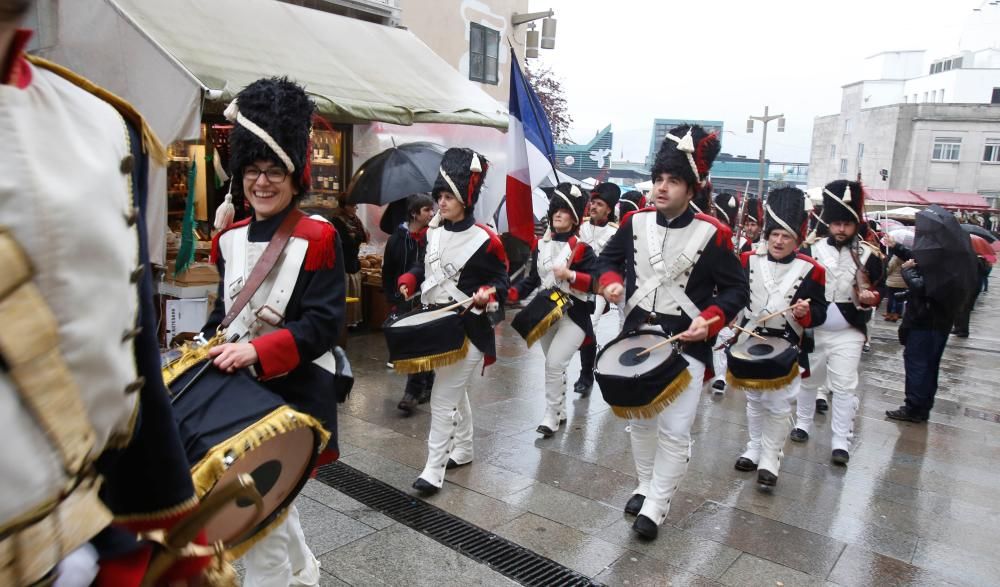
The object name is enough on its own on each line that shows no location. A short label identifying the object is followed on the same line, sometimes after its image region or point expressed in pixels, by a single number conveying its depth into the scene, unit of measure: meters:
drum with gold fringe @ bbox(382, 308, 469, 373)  4.83
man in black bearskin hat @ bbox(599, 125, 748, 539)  4.44
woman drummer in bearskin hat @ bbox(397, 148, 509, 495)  5.00
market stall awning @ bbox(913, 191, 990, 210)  36.06
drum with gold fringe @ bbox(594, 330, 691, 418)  4.20
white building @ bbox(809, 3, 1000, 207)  45.28
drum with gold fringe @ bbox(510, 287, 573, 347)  6.36
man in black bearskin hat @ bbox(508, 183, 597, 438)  6.40
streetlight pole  31.39
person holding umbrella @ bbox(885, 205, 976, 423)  7.18
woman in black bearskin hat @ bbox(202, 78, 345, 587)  3.08
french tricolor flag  6.36
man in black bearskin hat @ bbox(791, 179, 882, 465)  6.12
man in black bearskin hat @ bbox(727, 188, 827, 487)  5.43
